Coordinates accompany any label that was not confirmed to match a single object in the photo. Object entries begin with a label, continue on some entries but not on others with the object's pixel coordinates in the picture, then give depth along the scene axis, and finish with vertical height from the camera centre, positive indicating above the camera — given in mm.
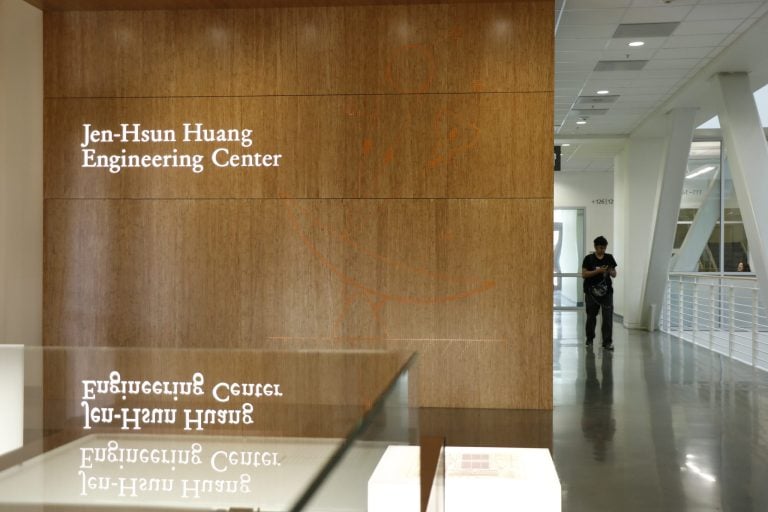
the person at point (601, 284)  11305 -427
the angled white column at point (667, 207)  12289 +695
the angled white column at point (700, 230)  15805 +431
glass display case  1559 -599
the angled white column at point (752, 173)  9477 +904
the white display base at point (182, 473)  1398 -659
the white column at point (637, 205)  15258 +865
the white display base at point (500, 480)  3318 -940
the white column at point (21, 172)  7027 +654
